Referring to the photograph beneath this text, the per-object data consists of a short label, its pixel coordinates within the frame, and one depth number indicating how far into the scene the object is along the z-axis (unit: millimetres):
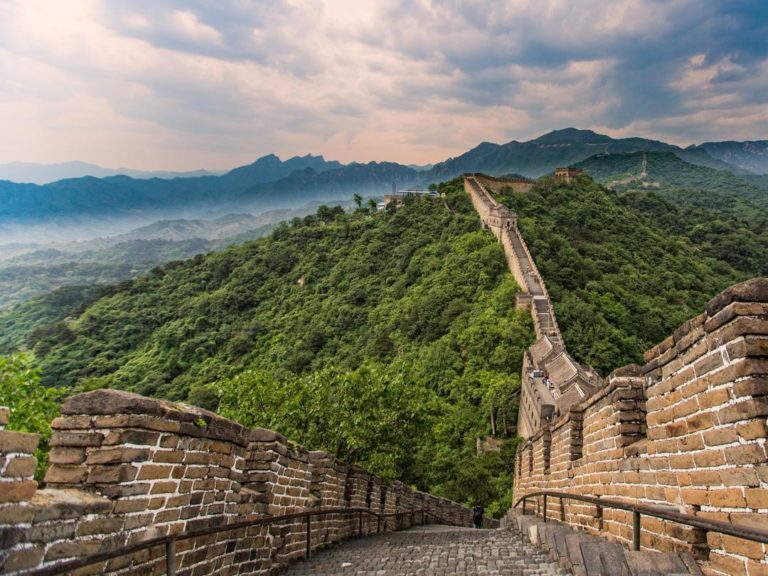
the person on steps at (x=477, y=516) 19781
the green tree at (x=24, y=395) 9812
